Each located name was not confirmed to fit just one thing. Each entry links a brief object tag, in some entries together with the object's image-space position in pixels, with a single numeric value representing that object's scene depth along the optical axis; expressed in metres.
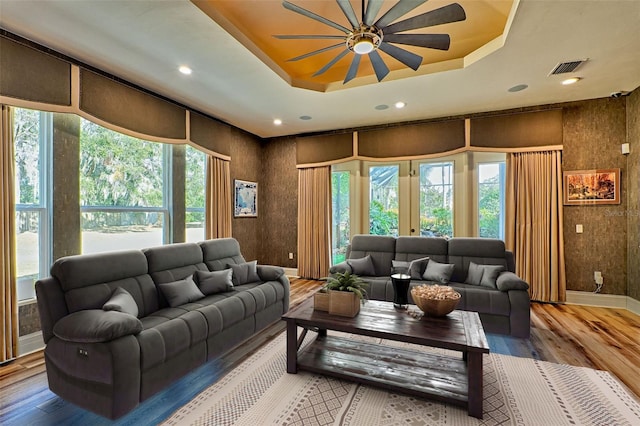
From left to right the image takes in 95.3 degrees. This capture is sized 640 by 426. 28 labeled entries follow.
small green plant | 2.33
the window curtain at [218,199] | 4.68
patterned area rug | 1.81
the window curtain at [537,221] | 4.15
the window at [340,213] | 5.53
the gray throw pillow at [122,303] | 2.08
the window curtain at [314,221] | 5.50
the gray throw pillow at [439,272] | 3.47
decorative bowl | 2.19
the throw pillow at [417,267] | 3.63
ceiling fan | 1.93
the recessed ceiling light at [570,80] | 3.37
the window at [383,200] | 5.18
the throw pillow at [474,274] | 3.39
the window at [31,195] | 2.73
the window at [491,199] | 4.54
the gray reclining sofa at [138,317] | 1.77
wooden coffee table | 1.84
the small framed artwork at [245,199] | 5.39
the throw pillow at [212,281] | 2.93
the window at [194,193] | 4.48
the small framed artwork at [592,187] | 3.96
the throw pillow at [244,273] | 3.34
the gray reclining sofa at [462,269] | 2.97
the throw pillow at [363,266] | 3.91
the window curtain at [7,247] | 2.52
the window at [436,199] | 4.84
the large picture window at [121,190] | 3.24
